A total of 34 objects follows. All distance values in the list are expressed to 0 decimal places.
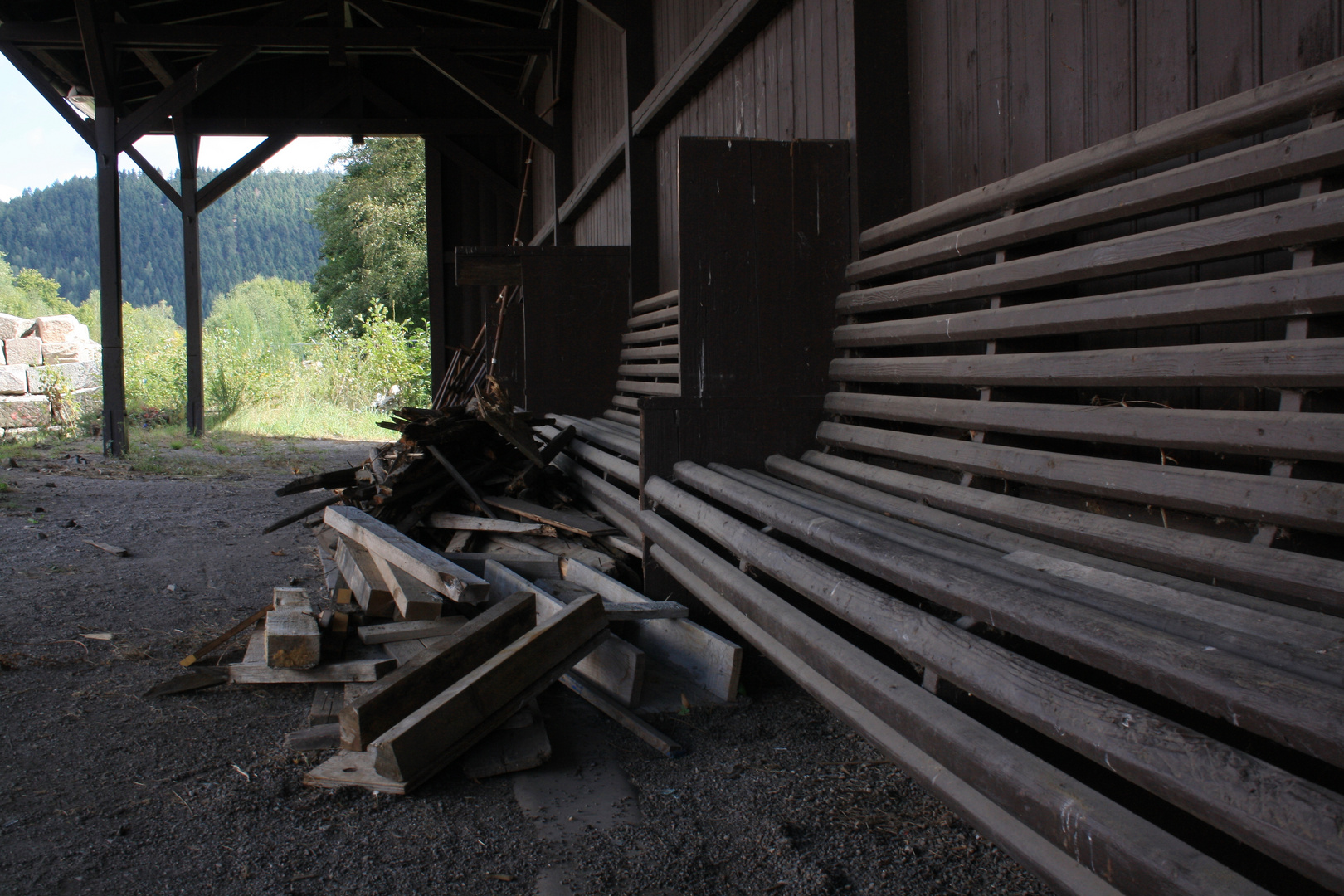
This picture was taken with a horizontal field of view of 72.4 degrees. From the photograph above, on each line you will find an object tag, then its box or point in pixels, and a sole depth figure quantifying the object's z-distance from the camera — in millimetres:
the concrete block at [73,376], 16000
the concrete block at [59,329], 18141
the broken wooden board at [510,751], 2584
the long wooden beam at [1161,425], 1594
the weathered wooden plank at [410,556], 3316
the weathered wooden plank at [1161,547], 1508
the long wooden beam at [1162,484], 1569
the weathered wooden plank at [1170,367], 1635
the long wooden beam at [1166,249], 1650
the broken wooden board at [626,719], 2748
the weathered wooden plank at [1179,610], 1259
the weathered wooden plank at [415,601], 3443
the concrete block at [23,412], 15234
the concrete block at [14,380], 15539
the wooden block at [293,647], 3219
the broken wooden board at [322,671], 3180
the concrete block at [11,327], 16984
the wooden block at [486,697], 2430
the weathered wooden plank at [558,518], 4574
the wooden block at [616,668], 3018
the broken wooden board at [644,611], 3211
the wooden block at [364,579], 3637
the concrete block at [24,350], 16219
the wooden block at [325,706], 2961
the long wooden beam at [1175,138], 1710
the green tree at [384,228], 36000
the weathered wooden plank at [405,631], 3389
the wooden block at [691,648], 3084
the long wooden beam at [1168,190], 1669
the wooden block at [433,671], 2604
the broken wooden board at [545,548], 4211
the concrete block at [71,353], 17156
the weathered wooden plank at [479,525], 4672
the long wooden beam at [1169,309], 1620
